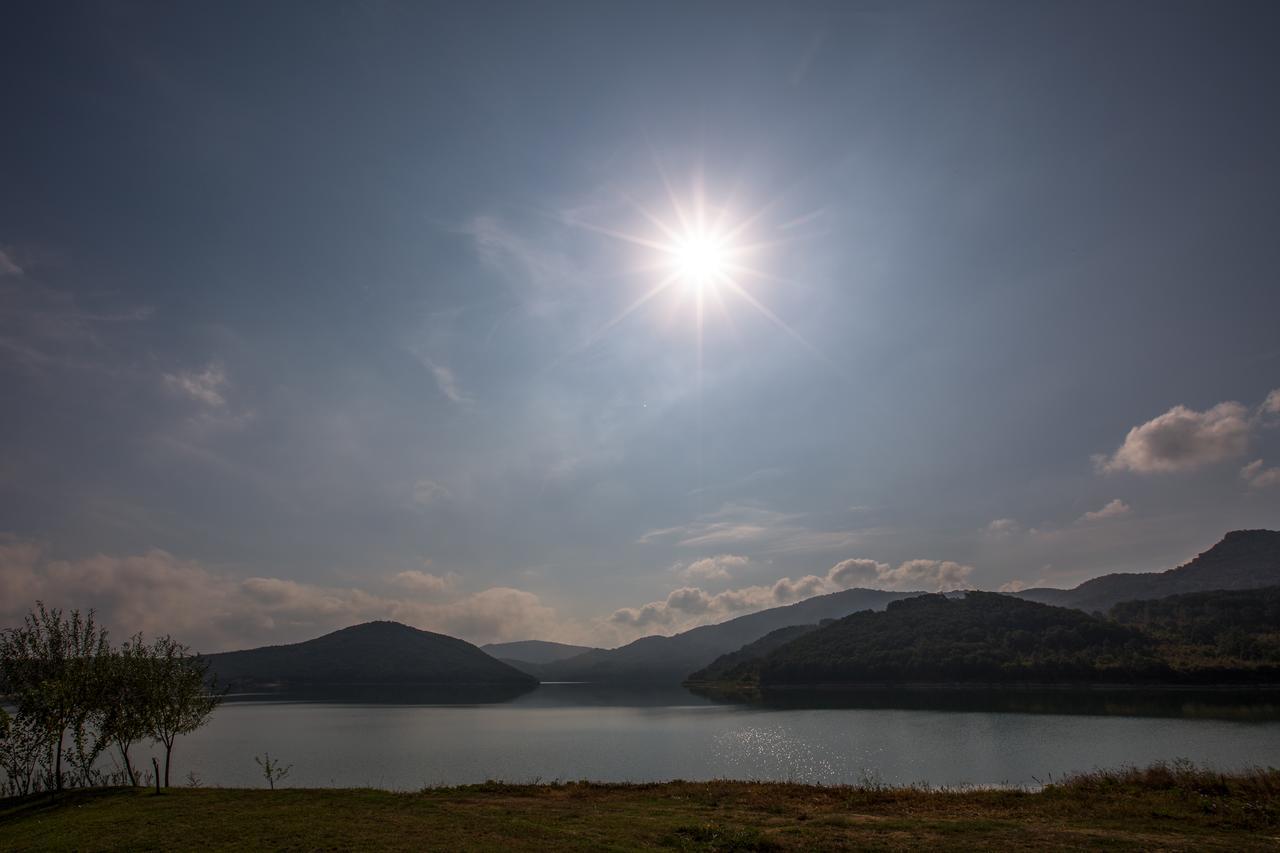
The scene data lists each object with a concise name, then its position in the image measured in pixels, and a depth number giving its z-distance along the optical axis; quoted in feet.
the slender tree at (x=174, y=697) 115.65
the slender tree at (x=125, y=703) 113.50
